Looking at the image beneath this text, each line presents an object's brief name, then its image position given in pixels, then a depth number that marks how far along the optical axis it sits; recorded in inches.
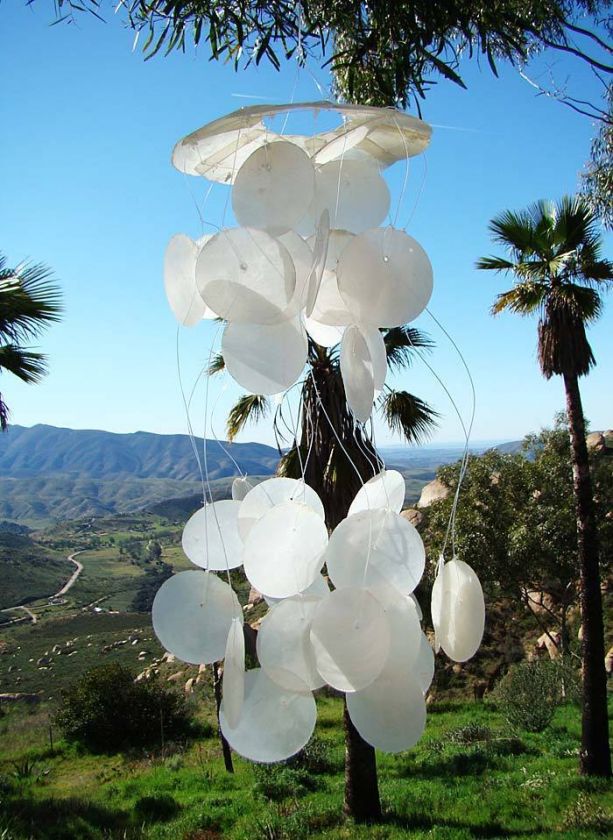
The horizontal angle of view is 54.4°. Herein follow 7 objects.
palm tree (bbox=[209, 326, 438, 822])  170.7
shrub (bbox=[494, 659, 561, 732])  391.5
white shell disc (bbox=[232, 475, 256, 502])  54.6
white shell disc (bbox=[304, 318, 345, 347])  54.8
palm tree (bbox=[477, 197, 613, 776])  258.4
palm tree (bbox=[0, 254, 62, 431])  222.5
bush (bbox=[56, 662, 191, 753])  458.9
